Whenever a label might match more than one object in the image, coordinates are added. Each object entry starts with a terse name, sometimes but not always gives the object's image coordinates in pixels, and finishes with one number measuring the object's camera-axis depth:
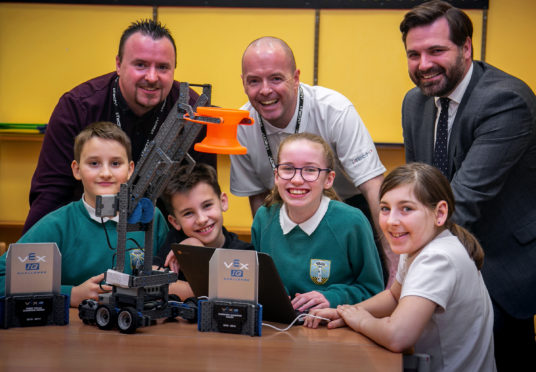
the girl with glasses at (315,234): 2.23
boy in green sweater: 2.31
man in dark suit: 2.56
